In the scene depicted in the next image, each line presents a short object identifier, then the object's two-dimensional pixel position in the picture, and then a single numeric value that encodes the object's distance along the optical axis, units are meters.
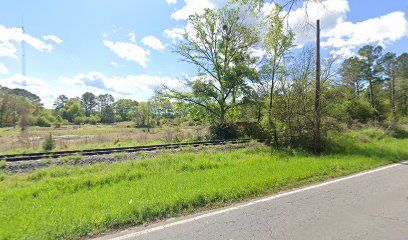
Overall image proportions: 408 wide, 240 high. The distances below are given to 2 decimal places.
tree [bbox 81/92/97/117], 126.50
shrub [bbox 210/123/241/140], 24.75
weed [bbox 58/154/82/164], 12.16
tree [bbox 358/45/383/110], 56.75
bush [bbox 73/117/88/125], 99.97
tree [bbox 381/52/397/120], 57.59
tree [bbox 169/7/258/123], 27.12
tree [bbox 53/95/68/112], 129.62
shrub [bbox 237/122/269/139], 23.75
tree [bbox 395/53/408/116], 55.56
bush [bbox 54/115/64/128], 79.45
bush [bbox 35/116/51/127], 77.38
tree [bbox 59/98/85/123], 105.69
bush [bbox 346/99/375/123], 32.75
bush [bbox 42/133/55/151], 18.39
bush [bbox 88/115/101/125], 102.81
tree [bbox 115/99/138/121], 114.34
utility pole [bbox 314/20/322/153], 13.81
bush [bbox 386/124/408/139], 23.48
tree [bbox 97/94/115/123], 109.50
